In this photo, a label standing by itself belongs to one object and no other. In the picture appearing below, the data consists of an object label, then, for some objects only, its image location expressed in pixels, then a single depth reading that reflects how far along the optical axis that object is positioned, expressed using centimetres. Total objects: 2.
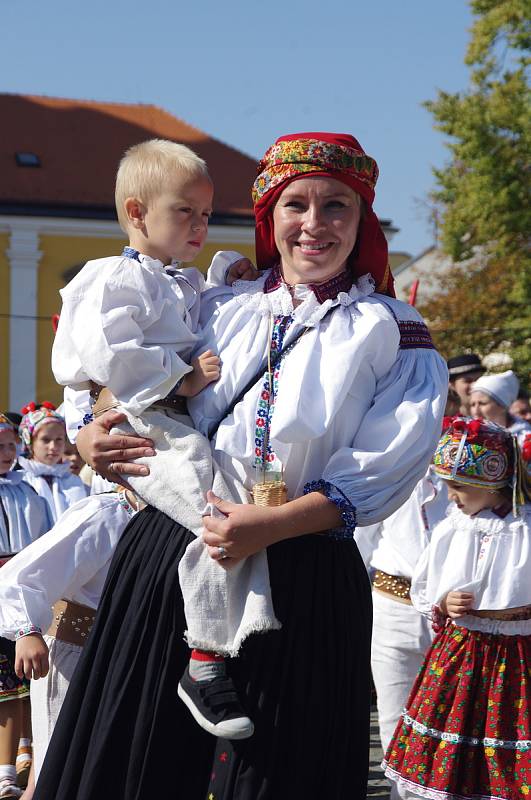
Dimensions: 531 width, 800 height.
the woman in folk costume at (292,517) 275
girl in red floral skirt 504
